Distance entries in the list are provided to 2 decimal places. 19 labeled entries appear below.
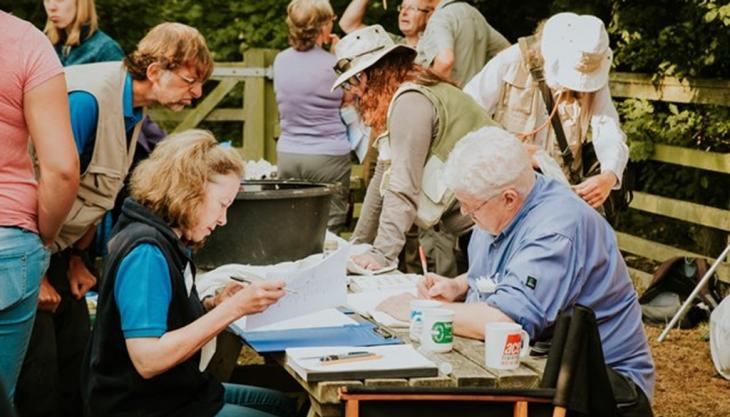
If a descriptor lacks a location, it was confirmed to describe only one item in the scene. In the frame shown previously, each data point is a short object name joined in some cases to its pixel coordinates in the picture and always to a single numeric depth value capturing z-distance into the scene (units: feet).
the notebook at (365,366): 10.48
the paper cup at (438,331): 11.28
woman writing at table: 10.75
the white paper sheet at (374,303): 12.64
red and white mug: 10.77
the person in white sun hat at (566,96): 16.60
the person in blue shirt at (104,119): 13.82
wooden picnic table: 10.38
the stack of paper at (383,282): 14.37
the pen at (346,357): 10.76
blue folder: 11.63
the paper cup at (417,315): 11.84
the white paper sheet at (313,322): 12.42
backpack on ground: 24.43
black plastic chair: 9.83
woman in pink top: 11.29
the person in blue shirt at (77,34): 20.27
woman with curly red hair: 15.56
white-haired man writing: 11.37
